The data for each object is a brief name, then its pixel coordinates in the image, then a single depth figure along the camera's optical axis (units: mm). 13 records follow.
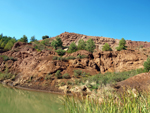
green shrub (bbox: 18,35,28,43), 51156
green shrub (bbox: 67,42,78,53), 31562
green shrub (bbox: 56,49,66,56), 28969
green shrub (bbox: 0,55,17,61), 27181
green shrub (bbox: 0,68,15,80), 22328
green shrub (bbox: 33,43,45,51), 33919
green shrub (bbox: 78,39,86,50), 34981
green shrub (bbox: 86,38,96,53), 34050
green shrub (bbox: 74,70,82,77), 20531
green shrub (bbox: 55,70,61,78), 19445
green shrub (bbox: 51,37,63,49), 39938
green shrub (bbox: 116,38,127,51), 37031
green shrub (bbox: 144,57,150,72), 15130
